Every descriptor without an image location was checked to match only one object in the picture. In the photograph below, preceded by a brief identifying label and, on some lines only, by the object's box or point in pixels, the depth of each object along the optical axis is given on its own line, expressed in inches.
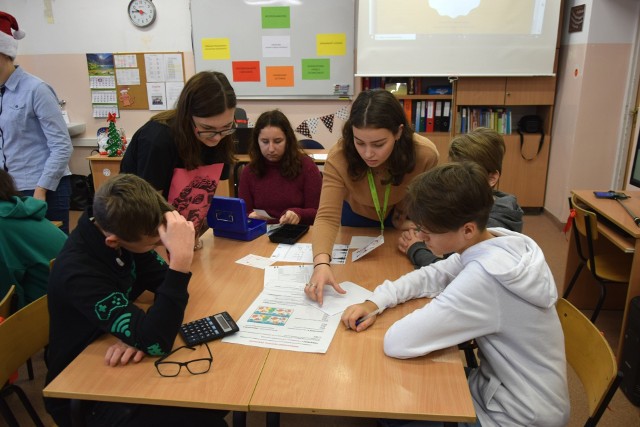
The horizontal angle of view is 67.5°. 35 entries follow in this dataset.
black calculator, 51.1
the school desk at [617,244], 89.4
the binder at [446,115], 202.1
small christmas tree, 189.5
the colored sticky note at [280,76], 206.5
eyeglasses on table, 46.3
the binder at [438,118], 202.4
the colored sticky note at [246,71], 206.5
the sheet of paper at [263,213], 97.3
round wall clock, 205.8
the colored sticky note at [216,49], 205.2
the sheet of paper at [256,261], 71.7
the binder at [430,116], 202.5
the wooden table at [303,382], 41.7
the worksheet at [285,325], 50.7
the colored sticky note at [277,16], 199.9
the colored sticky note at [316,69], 204.1
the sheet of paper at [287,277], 64.1
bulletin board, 211.0
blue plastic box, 81.6
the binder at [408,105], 202.8
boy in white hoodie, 46.3
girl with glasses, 70.1
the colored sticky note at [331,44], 200.5
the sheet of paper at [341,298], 58.0
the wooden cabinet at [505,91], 193.2
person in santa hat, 100.8
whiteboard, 199.6
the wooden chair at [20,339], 55.2
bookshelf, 193.9
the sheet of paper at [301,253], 73.5
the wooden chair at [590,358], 47.4
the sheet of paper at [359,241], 78.7
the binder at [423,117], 203.8
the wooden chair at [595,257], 100.6
